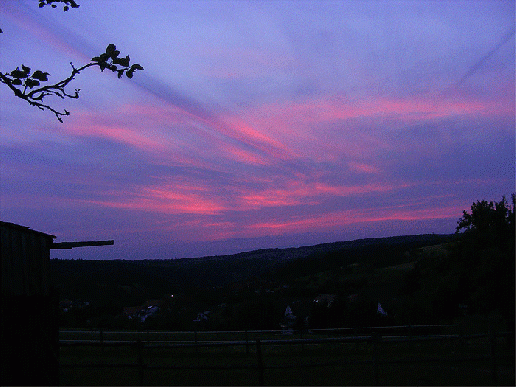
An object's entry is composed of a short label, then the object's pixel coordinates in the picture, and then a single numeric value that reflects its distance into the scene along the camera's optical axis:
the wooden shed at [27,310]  9.37
